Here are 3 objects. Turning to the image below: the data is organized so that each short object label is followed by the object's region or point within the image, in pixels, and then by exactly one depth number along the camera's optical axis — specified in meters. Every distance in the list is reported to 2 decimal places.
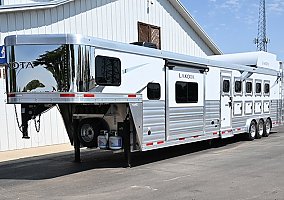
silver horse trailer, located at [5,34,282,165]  7.90
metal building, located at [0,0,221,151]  13.00
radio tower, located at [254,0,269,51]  55.19
